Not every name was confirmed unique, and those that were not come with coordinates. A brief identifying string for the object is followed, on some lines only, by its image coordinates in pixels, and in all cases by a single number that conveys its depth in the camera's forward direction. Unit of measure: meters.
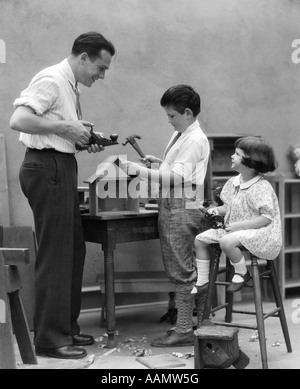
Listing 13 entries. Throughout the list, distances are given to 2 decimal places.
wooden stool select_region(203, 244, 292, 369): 4.18
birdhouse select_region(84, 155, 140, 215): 4.78
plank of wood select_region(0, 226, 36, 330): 5.30
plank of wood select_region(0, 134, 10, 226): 5.41
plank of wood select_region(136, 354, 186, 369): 4.29
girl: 4.26
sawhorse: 3.50
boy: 4.77
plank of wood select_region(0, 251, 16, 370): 3.51
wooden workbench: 4.81
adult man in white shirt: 4.44
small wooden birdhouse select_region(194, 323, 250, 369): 4.01
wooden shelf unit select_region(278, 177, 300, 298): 6.73
